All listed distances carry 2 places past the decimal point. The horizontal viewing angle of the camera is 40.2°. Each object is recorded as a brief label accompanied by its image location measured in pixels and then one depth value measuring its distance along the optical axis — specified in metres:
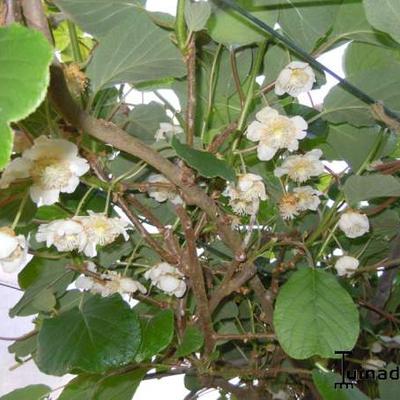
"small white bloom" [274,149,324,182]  0.59
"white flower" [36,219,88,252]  0.47
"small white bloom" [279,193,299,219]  0.59
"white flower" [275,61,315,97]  0.51
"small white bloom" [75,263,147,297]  0.57
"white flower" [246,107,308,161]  0.51
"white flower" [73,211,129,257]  0.49
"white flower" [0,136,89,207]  0.39
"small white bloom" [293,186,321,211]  0.61
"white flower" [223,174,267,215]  0.53
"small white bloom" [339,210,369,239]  0.58
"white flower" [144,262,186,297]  0.57
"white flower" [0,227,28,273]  0.41
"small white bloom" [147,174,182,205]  0.54
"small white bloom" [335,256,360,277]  0.65
